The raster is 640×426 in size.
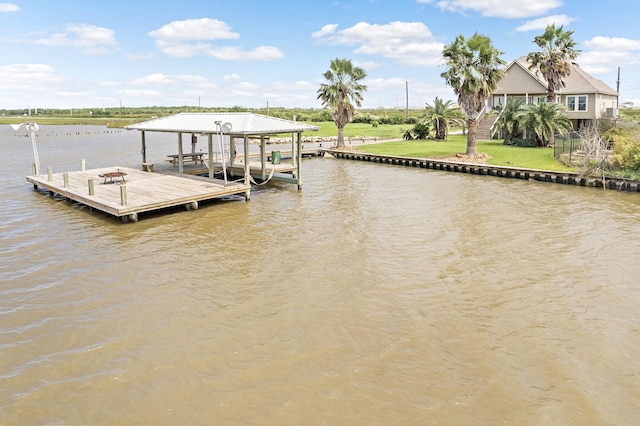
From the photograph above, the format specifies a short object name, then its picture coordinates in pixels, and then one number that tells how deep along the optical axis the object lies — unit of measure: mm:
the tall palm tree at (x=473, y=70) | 29094
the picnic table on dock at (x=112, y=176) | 21094
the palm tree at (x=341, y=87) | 37781
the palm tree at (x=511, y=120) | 36688
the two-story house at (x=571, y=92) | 41312
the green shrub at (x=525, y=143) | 36250
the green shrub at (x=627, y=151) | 23234
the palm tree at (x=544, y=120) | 34594
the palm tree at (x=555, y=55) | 36594
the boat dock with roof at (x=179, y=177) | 17828
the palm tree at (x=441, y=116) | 44094
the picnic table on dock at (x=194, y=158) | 25969
